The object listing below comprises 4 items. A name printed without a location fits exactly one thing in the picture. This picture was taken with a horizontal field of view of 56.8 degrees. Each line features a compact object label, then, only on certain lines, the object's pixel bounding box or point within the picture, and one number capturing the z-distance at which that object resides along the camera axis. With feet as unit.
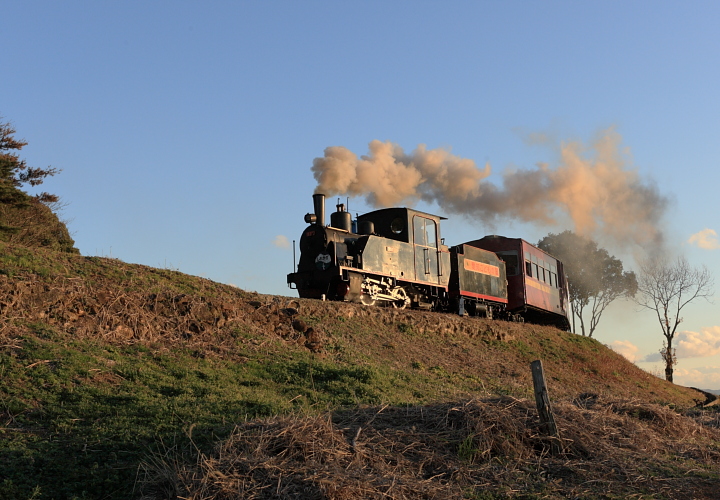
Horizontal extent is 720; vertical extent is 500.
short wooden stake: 26.20
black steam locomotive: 62.69
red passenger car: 91.30
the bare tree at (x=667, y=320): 117.23
